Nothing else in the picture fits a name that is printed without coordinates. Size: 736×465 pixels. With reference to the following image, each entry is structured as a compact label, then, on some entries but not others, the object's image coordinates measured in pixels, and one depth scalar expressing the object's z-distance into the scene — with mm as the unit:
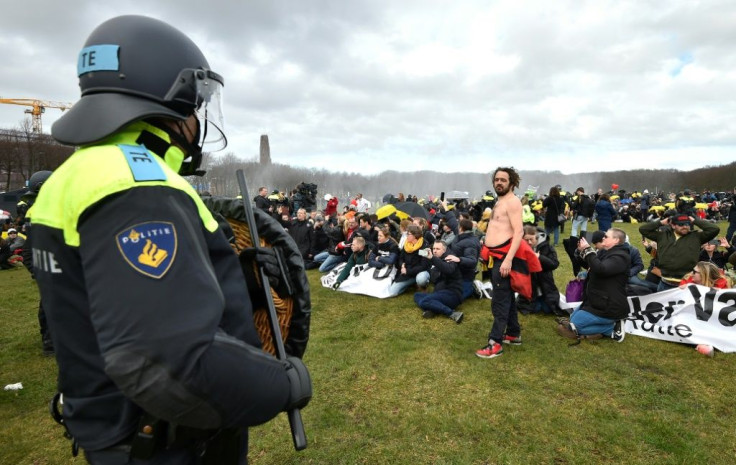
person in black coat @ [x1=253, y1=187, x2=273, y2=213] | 14214
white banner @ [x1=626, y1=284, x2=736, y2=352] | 5395
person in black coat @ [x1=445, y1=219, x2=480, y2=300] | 7156
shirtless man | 4922
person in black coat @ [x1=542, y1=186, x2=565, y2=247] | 13578
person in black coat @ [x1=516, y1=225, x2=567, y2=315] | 6805
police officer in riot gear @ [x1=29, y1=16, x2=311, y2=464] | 927
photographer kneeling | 5434
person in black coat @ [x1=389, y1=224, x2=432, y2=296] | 8352
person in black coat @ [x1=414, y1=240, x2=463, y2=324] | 6918
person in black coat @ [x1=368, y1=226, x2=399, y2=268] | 8784
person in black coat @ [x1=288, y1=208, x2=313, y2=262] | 12055
